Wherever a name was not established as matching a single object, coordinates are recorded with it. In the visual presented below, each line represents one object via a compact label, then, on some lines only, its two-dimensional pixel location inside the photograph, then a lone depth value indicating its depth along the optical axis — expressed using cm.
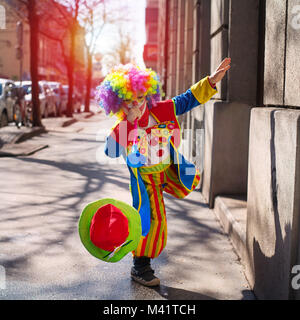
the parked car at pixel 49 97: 2505
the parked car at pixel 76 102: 3409
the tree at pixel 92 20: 3023
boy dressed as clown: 407
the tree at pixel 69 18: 2603
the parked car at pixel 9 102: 1574
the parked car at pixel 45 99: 2391
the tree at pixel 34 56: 1677
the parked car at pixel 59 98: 2816
